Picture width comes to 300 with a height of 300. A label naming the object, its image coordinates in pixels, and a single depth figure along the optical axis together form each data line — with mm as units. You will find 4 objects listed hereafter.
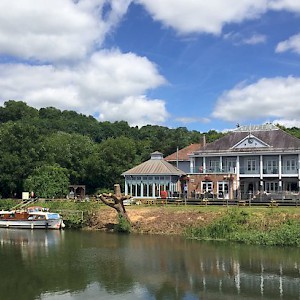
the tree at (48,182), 51750
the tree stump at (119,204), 38356
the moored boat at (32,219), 41625
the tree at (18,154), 55062
